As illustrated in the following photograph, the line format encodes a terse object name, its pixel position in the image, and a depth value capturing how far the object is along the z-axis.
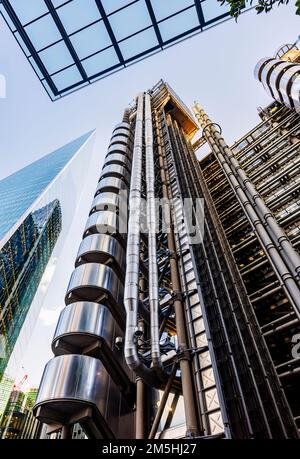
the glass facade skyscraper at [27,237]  98.36
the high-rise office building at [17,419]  106.81
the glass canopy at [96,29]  12.77
